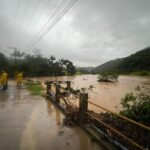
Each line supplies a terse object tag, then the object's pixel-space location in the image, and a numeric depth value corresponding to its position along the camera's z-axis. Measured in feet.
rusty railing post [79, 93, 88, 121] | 15.19
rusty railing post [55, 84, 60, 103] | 23.52
